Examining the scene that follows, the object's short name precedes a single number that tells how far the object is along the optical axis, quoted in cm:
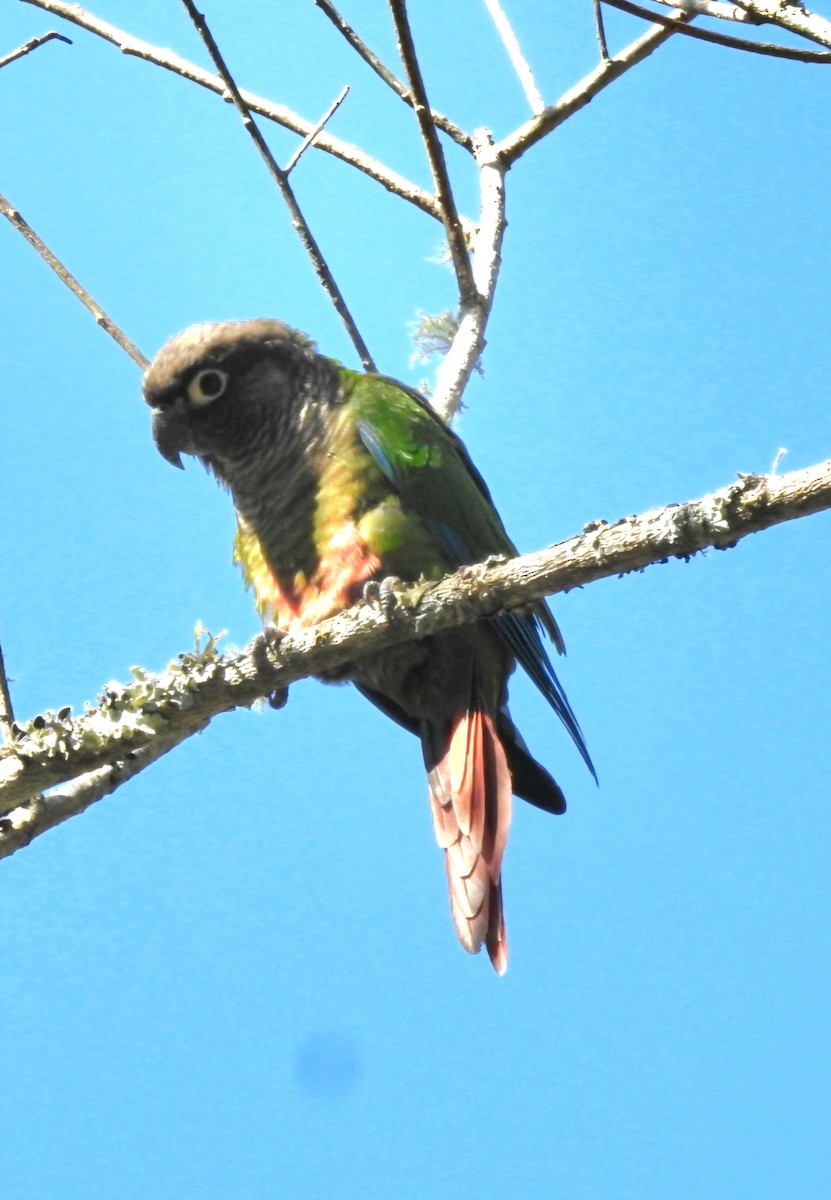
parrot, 739
